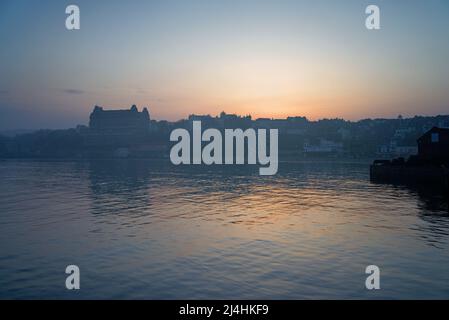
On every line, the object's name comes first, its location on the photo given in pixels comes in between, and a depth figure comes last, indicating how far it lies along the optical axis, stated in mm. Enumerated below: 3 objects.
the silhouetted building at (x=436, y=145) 61600
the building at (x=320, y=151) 197750
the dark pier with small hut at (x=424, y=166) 56812
